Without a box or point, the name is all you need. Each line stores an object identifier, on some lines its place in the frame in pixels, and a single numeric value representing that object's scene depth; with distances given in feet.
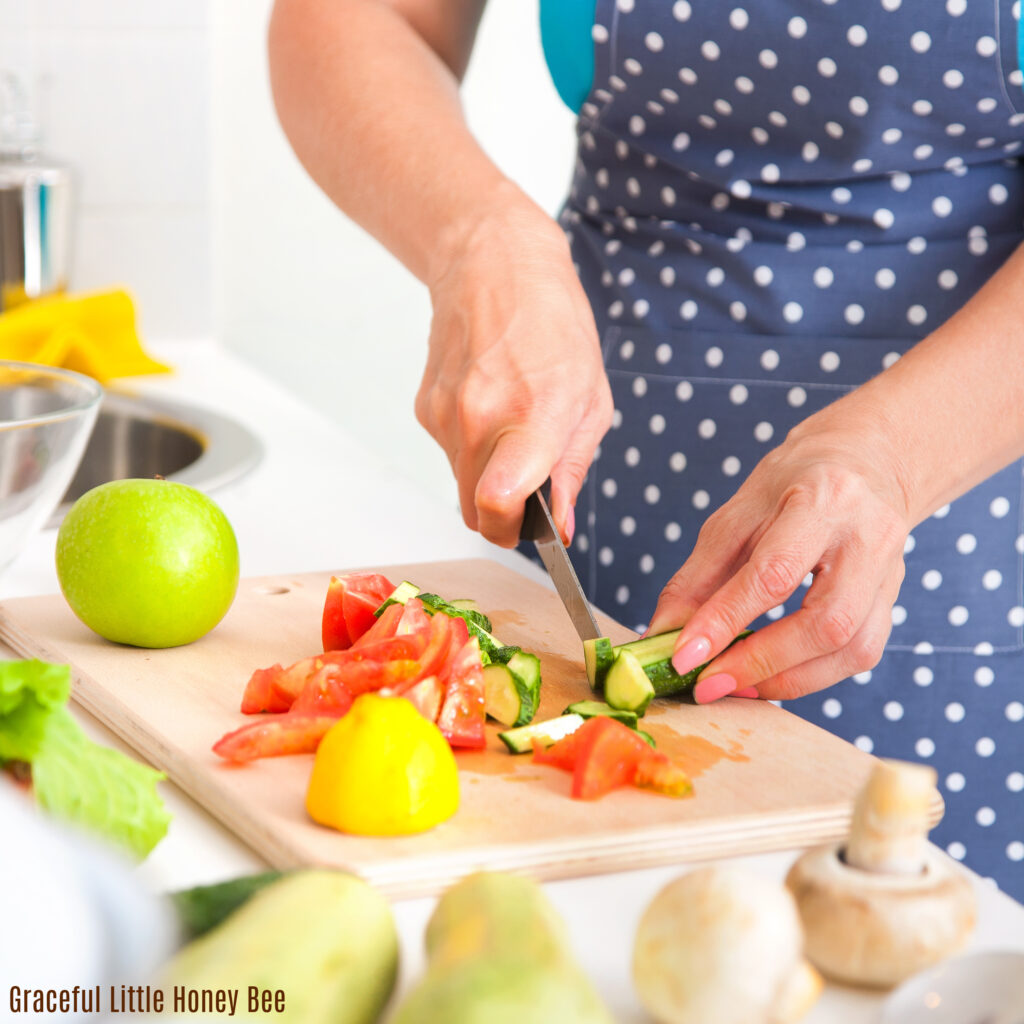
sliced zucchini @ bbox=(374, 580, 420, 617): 3.90
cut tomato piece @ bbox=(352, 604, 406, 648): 3.82
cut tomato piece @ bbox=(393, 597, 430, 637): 3.82
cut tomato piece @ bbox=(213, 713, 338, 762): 3.55
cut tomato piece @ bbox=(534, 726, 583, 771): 3.60
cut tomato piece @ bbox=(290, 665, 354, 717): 3.67
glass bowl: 4.04
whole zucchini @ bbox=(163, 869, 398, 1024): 2.92
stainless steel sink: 5.24
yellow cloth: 5.62
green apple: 3.86
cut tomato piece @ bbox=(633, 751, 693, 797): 3.55
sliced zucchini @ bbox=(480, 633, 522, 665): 3.86
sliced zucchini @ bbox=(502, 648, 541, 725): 3.75
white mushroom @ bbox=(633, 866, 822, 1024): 2.97
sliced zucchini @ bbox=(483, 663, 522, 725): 3.74
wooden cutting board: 3.39
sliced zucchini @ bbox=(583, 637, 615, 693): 3.87
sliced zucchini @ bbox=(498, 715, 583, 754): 3.65
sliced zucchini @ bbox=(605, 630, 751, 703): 3.83
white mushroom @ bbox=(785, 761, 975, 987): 3.08
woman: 4.03
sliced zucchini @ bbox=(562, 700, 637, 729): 3.69
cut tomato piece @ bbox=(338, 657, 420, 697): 3.69
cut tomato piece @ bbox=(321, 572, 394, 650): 3.97
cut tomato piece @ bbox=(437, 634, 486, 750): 3.67
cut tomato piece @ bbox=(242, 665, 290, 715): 3.72
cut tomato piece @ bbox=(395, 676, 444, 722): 3.64
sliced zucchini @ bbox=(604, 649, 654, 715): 3.77
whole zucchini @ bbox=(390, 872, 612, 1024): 2.61
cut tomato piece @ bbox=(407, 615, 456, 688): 3.74
